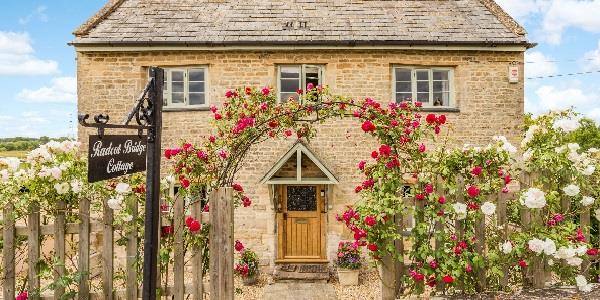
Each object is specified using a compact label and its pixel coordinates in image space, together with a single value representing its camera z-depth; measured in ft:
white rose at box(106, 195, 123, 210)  13.80
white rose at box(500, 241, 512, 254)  14.80
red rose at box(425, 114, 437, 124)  16.29
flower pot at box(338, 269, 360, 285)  29.99
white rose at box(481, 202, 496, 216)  14.78
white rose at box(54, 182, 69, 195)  13.92
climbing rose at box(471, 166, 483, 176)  15.28
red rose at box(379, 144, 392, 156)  15.60
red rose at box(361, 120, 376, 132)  16.52
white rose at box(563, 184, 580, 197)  15.23
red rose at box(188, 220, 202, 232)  13.61
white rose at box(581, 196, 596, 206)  15.44
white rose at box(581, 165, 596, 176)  15.40
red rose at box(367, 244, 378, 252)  14.97
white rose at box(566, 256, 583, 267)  14.87
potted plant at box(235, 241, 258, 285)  29.78
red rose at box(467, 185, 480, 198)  14.71
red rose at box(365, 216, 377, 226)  14.66
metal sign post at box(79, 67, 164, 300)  10.98
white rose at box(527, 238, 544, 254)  14.52
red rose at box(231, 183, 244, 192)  15.73
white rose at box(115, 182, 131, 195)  13.48
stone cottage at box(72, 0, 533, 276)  32.55
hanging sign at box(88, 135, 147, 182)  9.71
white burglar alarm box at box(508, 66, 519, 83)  33.09
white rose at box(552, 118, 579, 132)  16.34
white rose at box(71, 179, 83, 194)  13.98
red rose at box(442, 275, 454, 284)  14.37
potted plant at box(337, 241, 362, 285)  30.01
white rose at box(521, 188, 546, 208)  14.60
